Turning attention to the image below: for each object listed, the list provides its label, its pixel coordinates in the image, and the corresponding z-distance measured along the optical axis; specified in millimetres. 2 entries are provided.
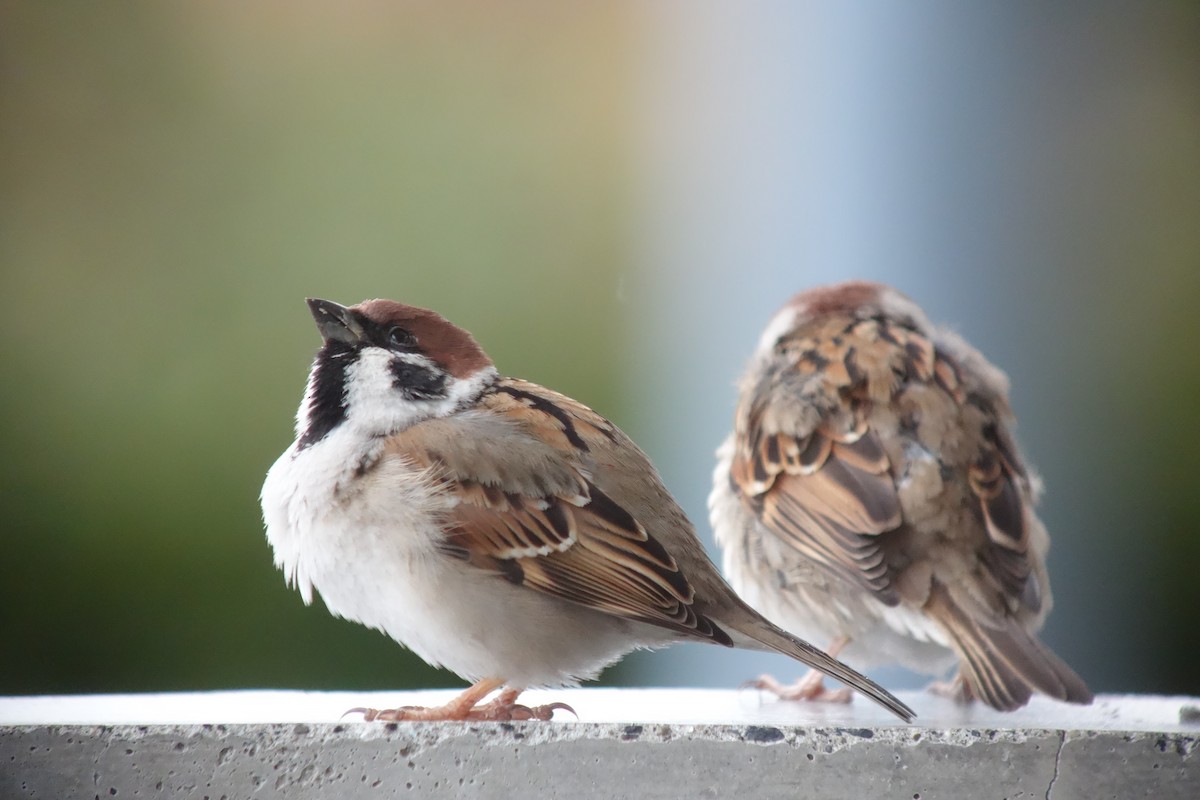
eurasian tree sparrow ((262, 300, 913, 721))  2345
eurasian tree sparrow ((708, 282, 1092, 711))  2392
